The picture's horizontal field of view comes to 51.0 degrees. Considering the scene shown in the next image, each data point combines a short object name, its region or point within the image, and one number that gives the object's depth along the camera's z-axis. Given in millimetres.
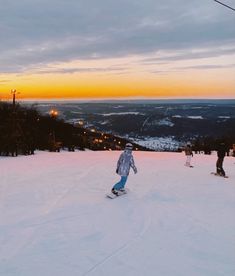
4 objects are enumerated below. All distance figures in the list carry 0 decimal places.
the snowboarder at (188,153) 14358
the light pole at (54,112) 39538
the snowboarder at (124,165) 8278
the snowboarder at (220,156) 11994
